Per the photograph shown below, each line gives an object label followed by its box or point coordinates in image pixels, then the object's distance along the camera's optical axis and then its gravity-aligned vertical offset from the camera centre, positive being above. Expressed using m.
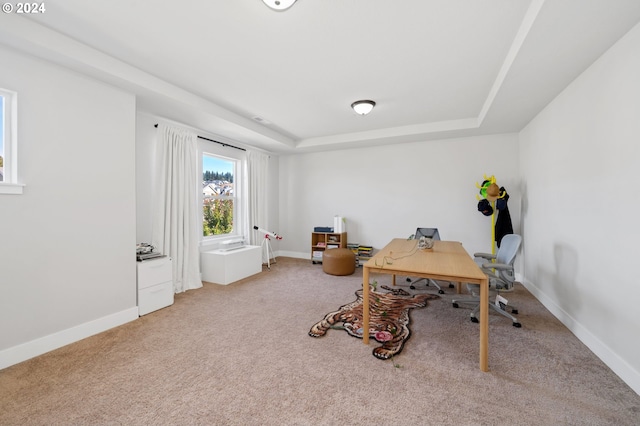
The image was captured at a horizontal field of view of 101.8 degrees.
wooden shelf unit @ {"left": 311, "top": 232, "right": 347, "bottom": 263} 5.38 -0.61
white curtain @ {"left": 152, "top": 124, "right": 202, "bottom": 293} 3.51 +0.12
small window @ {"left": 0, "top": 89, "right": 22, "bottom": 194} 2.05 +0.60
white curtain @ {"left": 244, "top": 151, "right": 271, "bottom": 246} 5.22 +0.41
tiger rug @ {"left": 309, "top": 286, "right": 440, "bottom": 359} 2.31 -1.13
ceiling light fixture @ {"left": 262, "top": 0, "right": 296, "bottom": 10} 1.74 +1.42
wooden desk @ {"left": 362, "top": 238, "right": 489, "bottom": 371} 1.92 -0.46
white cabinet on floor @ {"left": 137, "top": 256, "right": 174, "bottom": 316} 2.91 -0.83
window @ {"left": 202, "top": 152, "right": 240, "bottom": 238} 4.55 +0.33
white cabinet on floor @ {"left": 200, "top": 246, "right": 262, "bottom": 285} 4.05 -0.84
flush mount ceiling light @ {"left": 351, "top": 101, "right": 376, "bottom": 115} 3.38 +1.39
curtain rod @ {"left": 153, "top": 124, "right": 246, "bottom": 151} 4.32 +1.26
